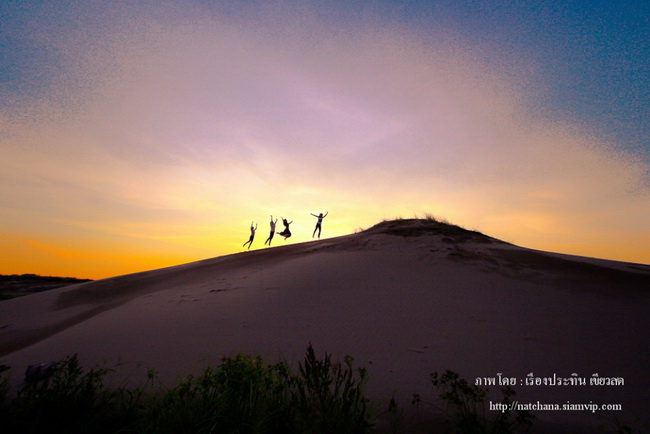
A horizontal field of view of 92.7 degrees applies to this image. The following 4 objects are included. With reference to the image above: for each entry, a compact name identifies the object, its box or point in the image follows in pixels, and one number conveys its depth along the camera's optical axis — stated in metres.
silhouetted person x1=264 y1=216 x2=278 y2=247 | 19.64
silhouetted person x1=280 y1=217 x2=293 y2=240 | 17.95
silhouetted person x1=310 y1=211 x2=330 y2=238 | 19.22
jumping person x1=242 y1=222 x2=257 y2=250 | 21.24
